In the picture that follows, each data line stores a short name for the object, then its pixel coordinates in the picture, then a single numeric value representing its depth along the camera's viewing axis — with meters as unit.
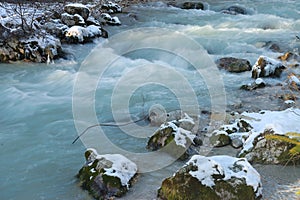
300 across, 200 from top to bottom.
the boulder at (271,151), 4.07
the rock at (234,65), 9.09
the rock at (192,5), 17.72
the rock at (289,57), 9.43
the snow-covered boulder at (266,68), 8.37
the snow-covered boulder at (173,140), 4.73
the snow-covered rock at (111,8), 16.45
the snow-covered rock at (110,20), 14.47
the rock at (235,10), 16.20
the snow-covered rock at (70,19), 12.10
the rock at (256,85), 7.86
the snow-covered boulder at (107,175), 3.80
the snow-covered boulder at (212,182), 3.38
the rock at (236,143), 4.93
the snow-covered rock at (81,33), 11.41
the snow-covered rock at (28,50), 9.97
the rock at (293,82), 7.47
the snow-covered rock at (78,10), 12.51
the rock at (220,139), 5.05
